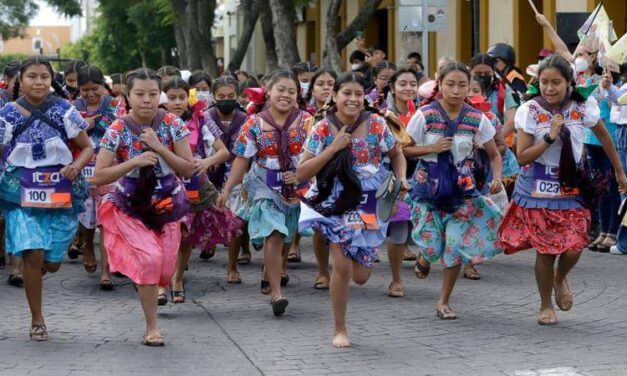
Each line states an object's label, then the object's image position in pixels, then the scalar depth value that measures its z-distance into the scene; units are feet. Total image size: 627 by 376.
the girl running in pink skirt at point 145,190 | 28.02
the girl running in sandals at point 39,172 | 28.99
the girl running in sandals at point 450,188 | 31.01
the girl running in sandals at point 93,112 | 38.88
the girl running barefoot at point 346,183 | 27.91
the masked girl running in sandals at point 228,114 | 39.32
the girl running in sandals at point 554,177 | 29.55
